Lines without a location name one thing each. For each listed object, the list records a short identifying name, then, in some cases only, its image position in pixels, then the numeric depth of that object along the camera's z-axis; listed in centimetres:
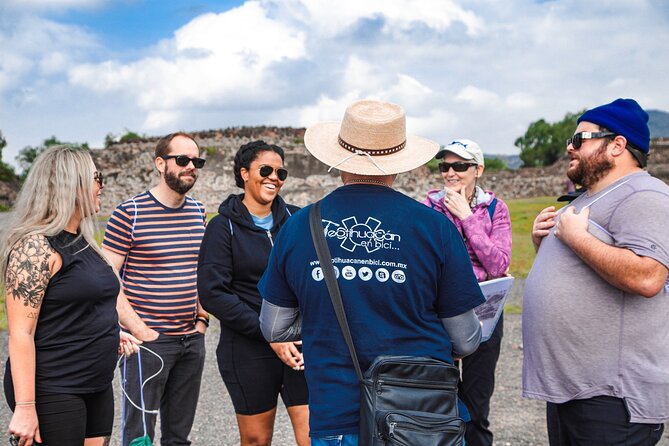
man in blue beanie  278
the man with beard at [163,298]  413
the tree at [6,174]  3709
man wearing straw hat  240
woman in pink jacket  403
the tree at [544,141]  7694
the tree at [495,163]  8206
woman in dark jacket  378
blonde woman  300
